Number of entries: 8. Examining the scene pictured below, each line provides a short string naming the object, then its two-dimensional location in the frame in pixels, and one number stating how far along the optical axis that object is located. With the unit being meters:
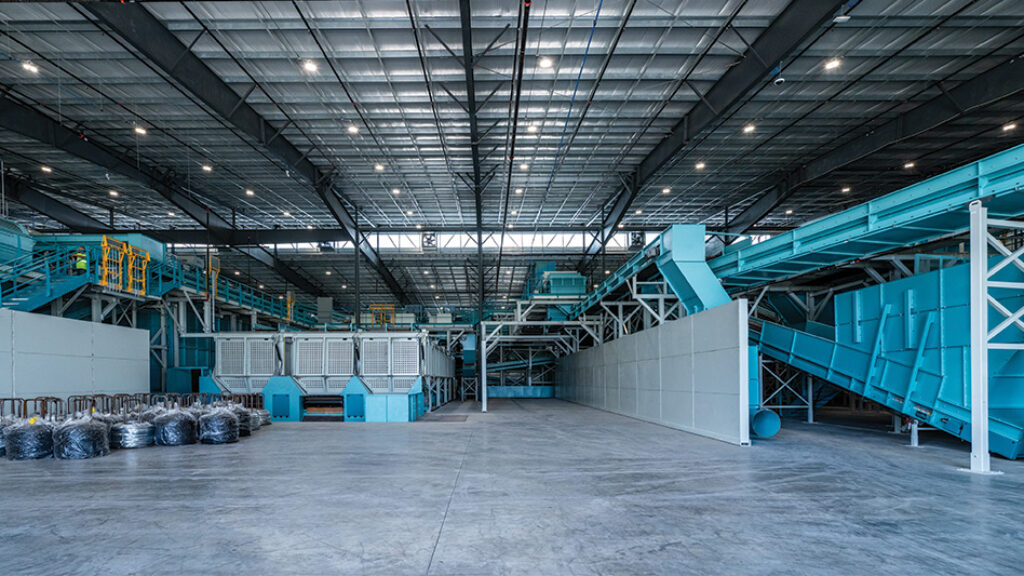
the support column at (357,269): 25.26
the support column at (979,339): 8.85
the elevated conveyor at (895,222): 8.85
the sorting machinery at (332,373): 19.41
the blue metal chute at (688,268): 14.40
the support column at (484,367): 22.38
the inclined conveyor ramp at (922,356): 10.20
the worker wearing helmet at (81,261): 16.75
